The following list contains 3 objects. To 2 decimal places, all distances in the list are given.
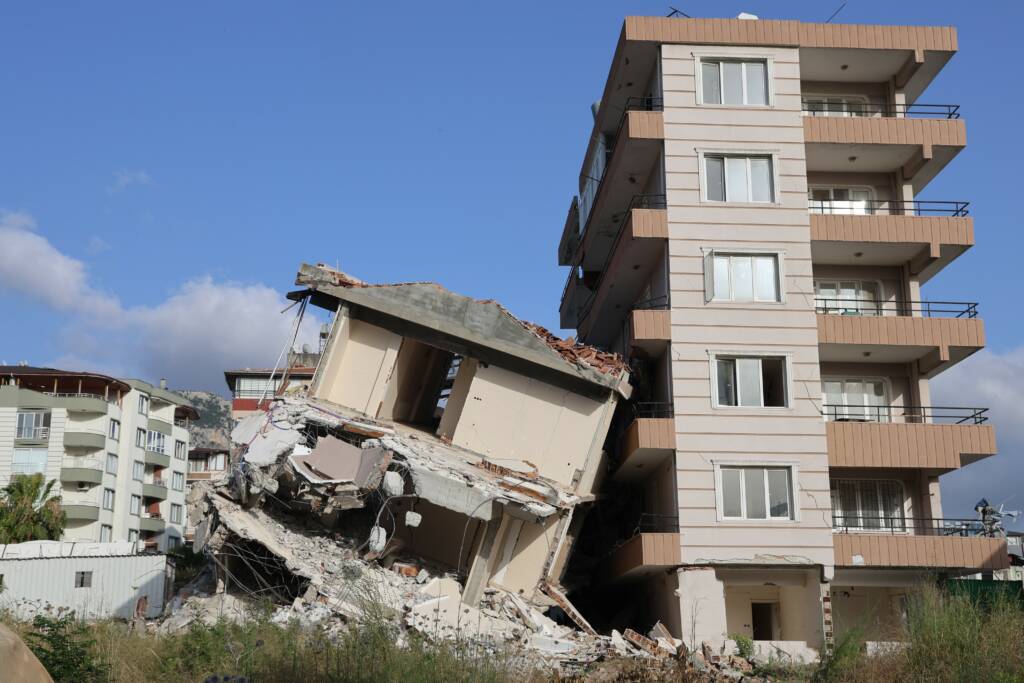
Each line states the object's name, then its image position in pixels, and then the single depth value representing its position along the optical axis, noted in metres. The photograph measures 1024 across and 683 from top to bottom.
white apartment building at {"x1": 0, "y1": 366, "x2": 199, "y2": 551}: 68.50
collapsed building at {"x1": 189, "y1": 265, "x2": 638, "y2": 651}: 25.69
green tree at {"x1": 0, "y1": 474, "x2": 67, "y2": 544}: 53.66
